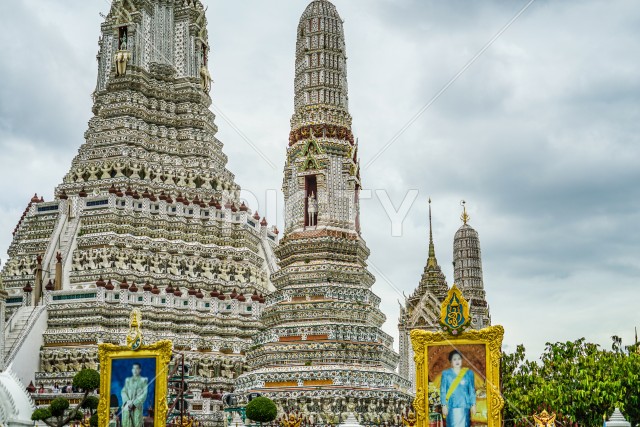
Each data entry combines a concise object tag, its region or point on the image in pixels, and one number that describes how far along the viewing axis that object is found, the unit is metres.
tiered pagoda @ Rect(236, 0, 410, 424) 41.38
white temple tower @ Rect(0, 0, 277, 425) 50.03
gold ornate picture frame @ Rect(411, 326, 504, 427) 26.39
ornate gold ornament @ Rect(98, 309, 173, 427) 29.47
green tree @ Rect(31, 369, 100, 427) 34.19
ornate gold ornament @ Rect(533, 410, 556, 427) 30.09
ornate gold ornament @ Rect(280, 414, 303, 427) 31.70
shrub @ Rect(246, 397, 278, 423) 33.34
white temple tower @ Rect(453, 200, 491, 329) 77.06
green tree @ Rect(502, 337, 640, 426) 33.81
